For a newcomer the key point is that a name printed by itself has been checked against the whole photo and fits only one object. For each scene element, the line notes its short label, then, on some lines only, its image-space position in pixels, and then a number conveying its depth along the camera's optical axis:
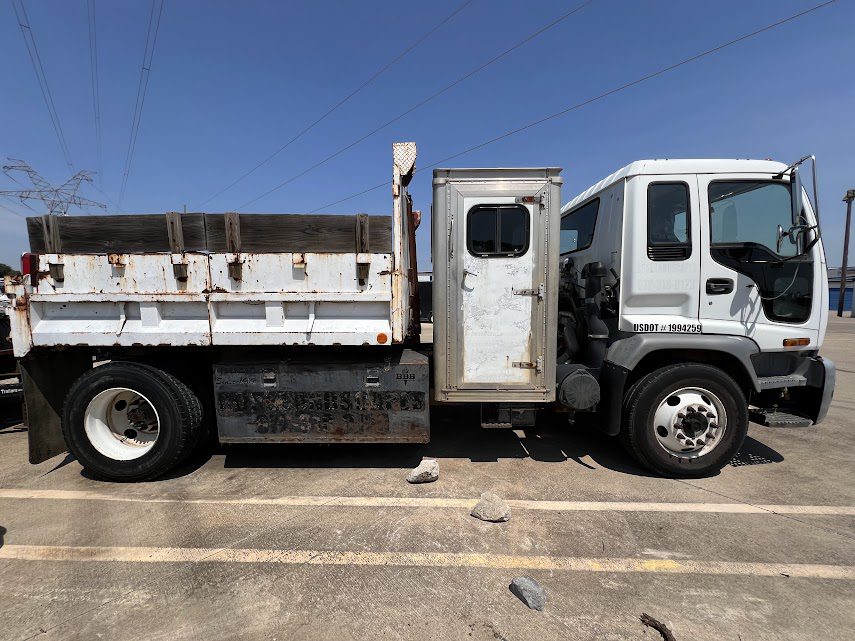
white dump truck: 3.28
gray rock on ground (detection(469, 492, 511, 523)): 2.85
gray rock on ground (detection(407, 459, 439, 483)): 3.41
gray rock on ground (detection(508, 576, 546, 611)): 2.10
